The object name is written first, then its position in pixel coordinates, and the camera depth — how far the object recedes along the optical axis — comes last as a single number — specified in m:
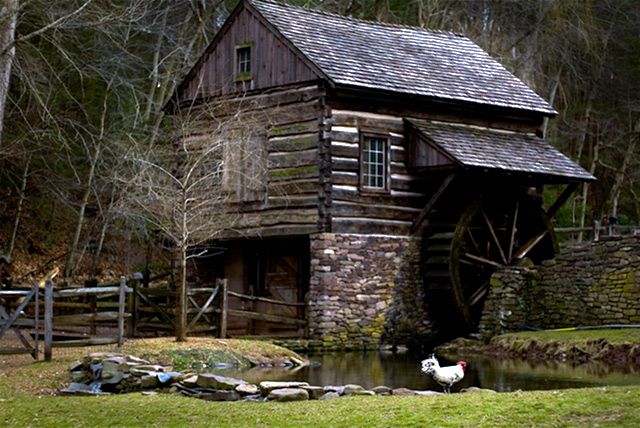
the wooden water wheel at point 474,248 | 23.59
